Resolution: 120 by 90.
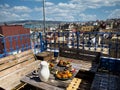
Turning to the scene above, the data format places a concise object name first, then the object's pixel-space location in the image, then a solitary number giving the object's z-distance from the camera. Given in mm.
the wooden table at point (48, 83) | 1849
